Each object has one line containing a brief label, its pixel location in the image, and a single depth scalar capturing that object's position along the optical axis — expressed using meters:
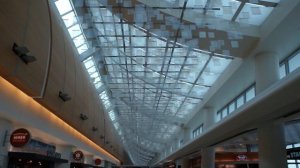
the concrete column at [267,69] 12.88
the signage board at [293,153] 14.33
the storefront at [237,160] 23.78
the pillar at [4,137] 11.58
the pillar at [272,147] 12.59
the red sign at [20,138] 11.18
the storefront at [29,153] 11.24
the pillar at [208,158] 23.88
